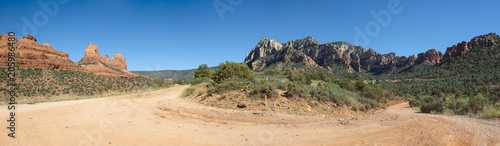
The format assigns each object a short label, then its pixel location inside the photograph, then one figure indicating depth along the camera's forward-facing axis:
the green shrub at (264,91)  16.11
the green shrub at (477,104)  13.79
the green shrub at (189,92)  21.53
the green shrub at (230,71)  29.27
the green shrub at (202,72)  48.95
